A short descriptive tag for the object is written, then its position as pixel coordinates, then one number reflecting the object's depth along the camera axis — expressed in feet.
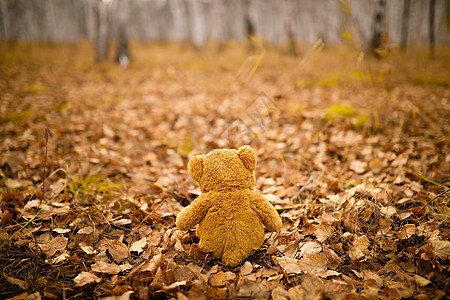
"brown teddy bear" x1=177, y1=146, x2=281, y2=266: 2.19
